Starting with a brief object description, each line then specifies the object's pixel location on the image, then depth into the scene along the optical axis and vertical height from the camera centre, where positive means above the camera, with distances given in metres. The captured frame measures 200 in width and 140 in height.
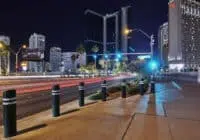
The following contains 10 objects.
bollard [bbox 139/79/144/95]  9.13 -1.06
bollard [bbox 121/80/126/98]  8.17 -1.16
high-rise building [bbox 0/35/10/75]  34.77 +2.60
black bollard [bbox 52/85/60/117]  5.19 -1.09
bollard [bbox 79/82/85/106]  6.55 -1.05
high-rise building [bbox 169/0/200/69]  75.26 +20.89
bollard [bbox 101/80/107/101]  7.41 -1.10
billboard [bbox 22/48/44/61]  42.66 +5.07
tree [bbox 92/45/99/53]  62.63 +9.69
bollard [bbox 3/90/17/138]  3.81 -1.14
